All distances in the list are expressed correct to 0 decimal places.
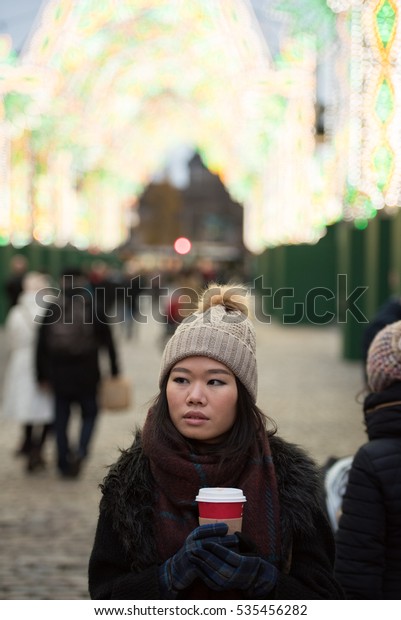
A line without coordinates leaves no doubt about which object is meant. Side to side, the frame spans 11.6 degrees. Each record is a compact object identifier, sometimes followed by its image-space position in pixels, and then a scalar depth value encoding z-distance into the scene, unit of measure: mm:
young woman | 3875
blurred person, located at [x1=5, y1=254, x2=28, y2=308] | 31936
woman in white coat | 14367
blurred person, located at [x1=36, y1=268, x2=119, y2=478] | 13480
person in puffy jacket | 5079
